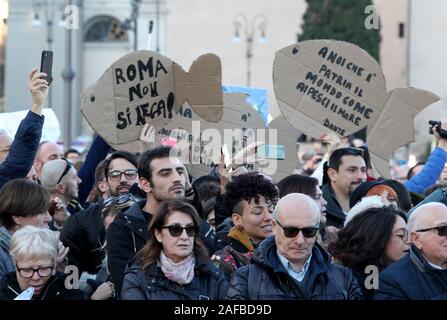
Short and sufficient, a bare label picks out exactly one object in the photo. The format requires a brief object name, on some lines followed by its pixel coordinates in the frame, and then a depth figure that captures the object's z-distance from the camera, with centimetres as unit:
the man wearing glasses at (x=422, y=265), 726
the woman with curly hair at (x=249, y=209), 844
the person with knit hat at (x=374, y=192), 986
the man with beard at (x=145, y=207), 782
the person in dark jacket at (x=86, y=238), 886
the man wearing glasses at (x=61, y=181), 1019
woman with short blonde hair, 758
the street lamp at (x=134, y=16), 3560
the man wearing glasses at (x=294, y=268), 698
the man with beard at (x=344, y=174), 1077
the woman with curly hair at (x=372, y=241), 788
